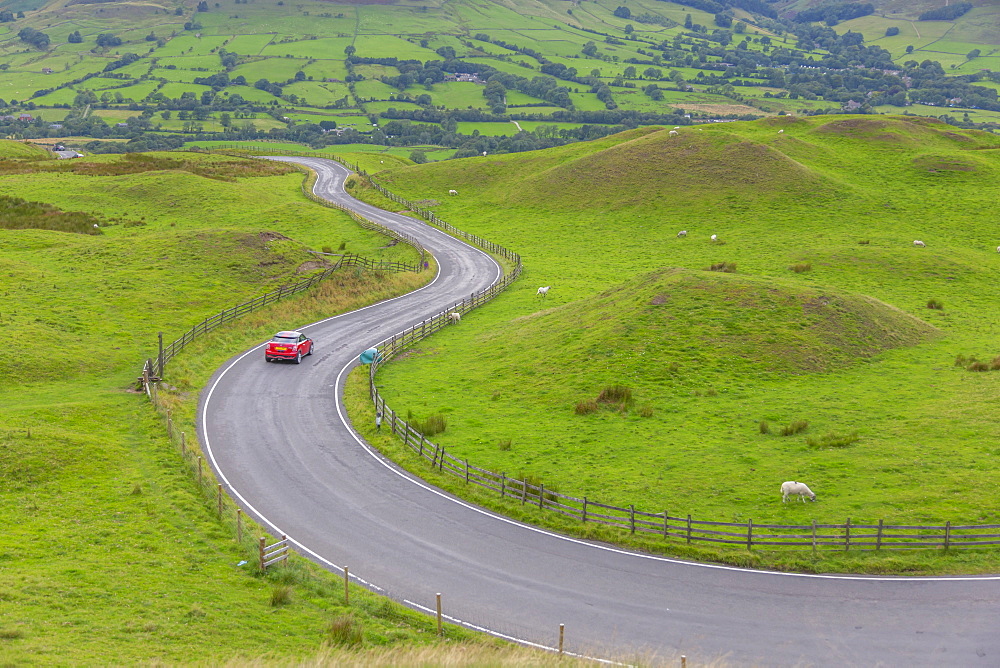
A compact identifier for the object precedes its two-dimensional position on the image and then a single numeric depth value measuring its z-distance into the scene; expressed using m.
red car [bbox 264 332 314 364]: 50.75
